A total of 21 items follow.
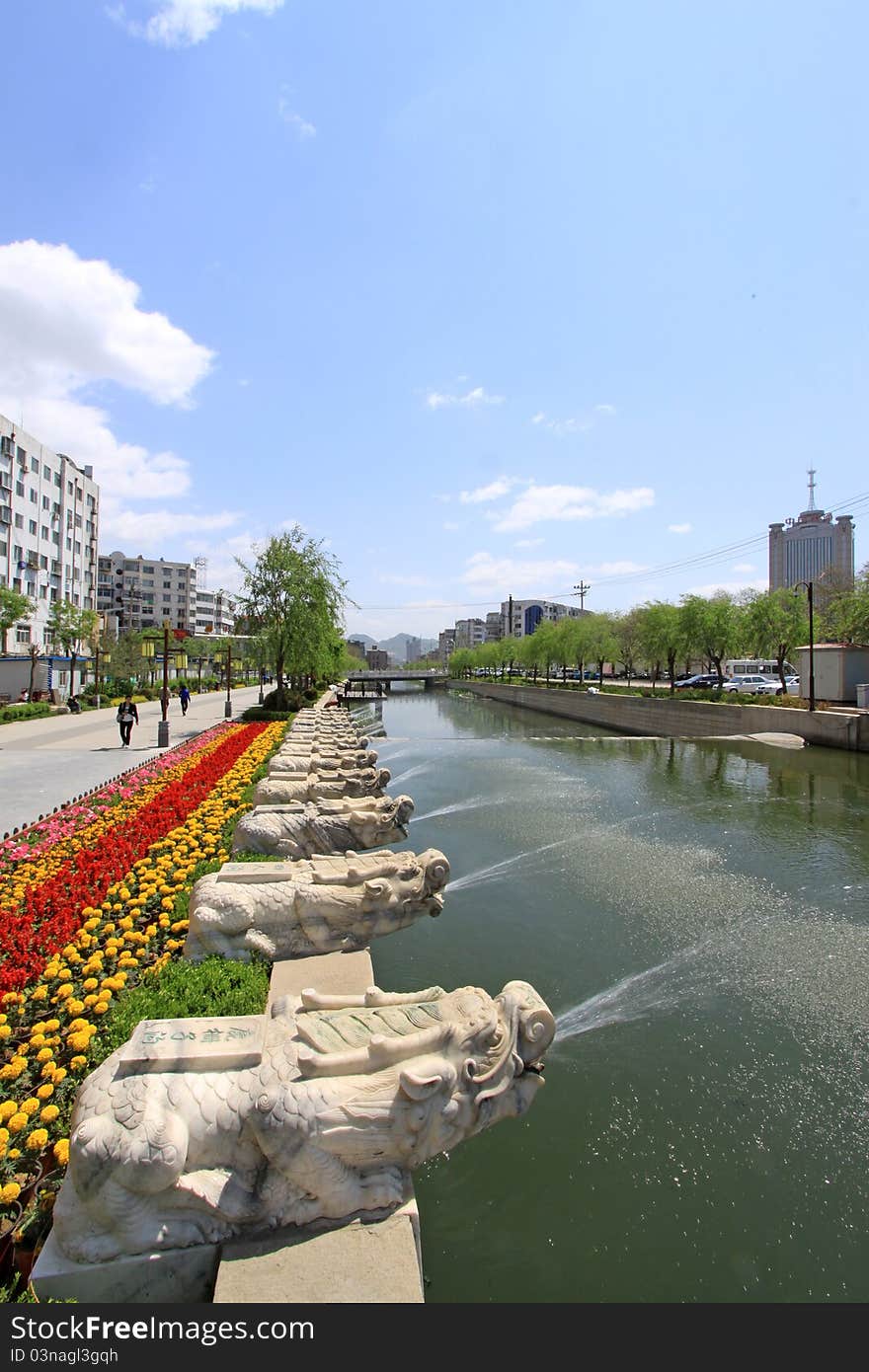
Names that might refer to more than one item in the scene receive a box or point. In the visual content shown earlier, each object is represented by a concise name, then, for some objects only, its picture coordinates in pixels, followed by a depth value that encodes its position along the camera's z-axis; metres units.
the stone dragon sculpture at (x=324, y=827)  7.10
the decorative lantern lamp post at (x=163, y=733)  18.41
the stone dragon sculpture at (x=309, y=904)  4.97
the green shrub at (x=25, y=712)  25.83
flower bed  3.11
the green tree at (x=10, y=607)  32.50
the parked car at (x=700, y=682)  49.12
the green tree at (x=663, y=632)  38.47
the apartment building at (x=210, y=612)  104.91
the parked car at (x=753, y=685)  38.97
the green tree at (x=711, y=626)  36.25
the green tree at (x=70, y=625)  40.03
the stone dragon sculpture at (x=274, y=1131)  2.53
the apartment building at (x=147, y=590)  94.38
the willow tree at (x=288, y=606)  27.58
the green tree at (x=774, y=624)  34.84
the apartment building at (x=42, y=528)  47.41
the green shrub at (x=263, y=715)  24.30
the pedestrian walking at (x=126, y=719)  18.16
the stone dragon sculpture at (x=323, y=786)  8.92
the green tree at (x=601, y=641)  55.38
